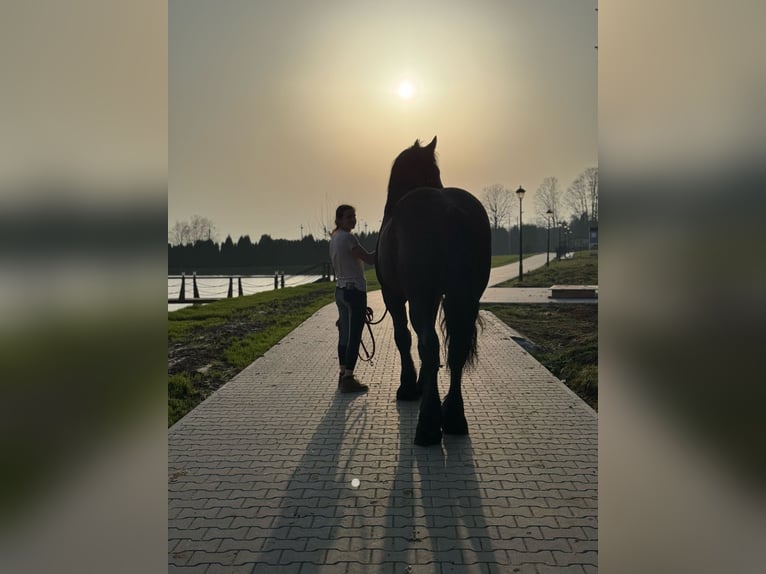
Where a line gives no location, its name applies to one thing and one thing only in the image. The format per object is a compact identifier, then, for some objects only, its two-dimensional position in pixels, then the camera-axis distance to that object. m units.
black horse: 4.39
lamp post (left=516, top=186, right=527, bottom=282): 24.36
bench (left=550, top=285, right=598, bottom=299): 15.95
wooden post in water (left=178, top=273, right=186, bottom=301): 19.67
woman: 6.14
